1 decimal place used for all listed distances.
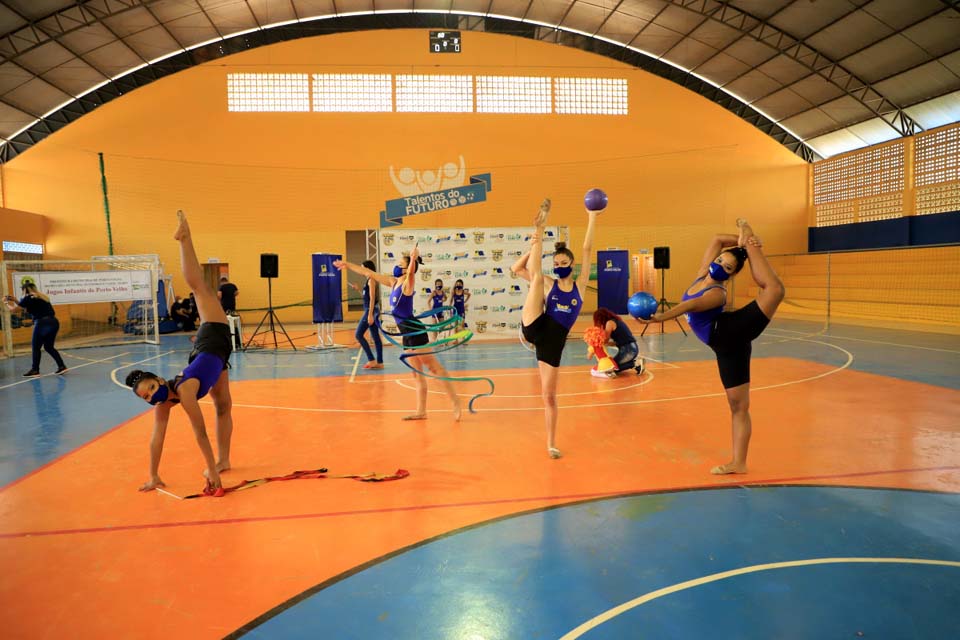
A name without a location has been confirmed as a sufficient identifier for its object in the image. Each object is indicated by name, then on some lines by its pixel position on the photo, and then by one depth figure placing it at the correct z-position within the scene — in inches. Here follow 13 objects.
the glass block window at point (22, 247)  768.9
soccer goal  587.8
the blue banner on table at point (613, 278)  698.8
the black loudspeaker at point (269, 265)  546.0
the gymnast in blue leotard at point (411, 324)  282.5
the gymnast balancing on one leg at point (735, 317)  188.2
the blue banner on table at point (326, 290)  604.7
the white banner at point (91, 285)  586.2
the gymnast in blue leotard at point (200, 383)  184.5
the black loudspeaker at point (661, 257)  703.7
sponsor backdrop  636.7
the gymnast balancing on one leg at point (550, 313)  222.7
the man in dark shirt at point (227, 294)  645.9
